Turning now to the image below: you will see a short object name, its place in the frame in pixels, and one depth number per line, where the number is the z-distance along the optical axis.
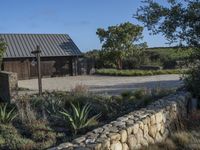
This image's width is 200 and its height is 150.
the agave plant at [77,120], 5.73
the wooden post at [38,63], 11.42
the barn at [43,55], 22.32
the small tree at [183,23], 6.97
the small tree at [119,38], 23.36
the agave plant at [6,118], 6.66
